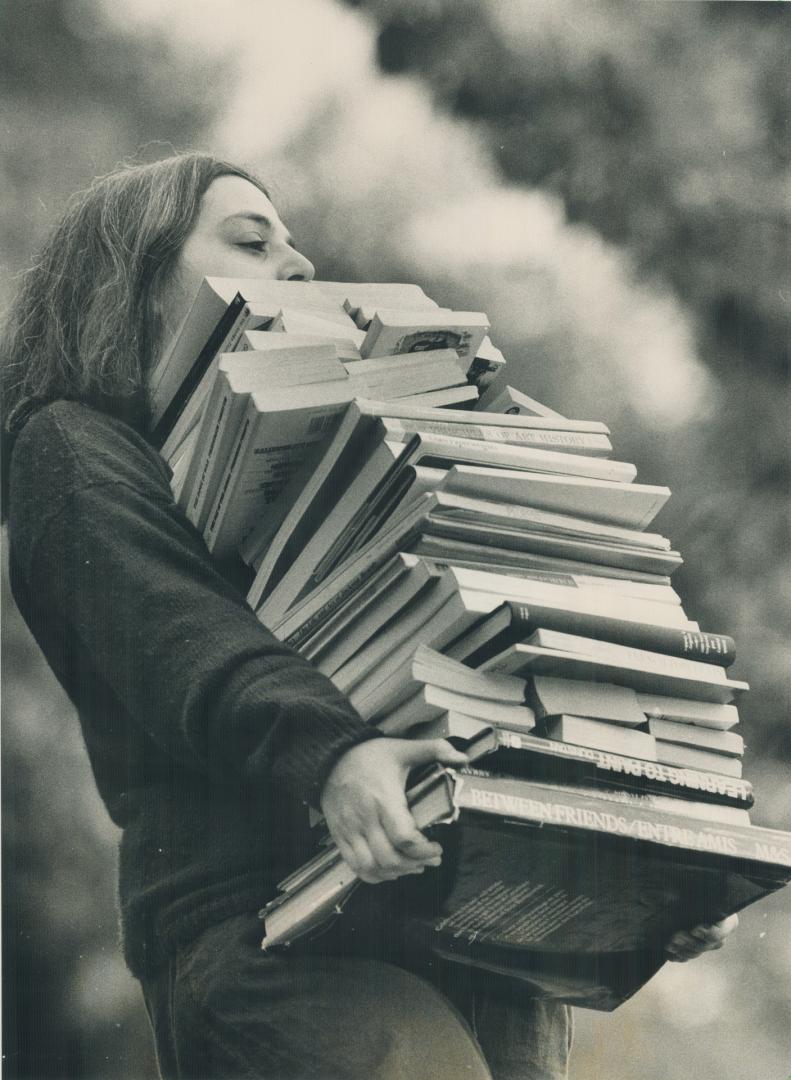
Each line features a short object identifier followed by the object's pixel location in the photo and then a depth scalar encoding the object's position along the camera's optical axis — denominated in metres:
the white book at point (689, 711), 2.89
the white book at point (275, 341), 2.98
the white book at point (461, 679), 2.80
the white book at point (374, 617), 2.86
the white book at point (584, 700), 2.83
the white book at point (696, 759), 2.89
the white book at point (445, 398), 3.07
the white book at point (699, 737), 2.89
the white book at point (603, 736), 2.82
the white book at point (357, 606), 2.86
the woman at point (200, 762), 2.78
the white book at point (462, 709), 2.80
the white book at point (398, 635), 2.85
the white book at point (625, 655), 2.82
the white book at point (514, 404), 3.20
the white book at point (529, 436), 2.99
